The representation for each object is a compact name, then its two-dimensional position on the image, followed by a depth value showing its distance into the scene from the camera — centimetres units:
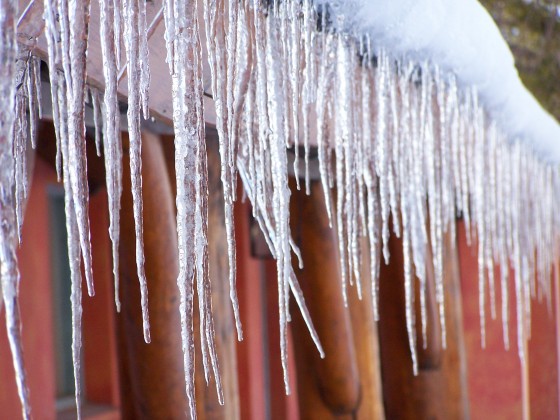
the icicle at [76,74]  373
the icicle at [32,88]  442
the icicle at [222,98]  408
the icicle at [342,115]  483
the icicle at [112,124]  382
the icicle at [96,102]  463
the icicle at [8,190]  357
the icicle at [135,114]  386
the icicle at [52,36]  370
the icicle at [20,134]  428
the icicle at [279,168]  426
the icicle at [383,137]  505
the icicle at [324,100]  477
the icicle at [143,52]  395
